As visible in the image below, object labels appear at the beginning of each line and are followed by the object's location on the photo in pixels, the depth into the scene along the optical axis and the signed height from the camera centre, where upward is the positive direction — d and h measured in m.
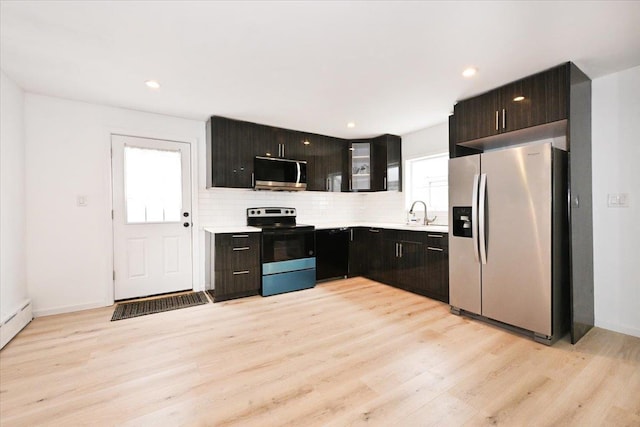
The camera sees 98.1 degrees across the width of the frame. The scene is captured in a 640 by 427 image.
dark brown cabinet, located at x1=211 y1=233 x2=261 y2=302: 3.38 -0.67
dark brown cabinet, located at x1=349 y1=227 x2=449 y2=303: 3.30 -0.66
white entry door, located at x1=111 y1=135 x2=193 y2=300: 3.42 -0.04
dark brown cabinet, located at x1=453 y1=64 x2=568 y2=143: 2.33 +0.97
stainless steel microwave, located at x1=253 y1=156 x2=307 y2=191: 3.89 +0.55
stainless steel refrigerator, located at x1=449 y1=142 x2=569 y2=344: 2.30 -0.25
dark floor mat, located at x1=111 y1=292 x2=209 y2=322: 3.04 -1.09
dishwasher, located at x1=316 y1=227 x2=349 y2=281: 4.16 -0.65
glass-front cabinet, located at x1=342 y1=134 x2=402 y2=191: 4.54 +0.78
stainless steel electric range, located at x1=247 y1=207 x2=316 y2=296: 3.63 -0.60
